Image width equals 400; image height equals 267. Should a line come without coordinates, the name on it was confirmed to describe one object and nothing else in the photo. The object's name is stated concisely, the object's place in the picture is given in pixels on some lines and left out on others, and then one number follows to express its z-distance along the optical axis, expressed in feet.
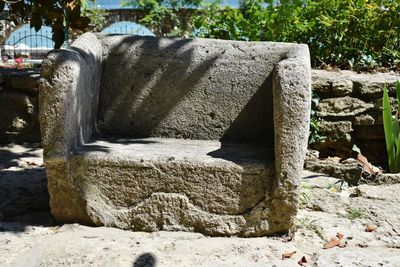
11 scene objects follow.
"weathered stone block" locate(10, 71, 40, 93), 14.87
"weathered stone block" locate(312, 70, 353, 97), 14.20
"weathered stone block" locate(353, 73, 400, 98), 14.34
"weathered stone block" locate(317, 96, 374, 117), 14.28
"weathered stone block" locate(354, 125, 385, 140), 14.62
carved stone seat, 7.97
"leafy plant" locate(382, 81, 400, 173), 12.18
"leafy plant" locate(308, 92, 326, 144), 14.05
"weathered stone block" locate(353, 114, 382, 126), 14.43
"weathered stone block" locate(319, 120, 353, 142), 14.28
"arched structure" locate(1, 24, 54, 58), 43.97
